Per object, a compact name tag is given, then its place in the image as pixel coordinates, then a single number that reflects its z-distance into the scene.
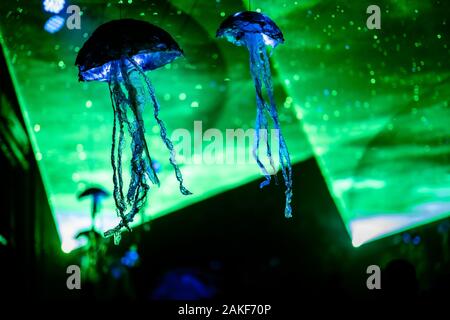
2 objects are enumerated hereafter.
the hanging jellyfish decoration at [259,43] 2.81
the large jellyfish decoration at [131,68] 2.51
